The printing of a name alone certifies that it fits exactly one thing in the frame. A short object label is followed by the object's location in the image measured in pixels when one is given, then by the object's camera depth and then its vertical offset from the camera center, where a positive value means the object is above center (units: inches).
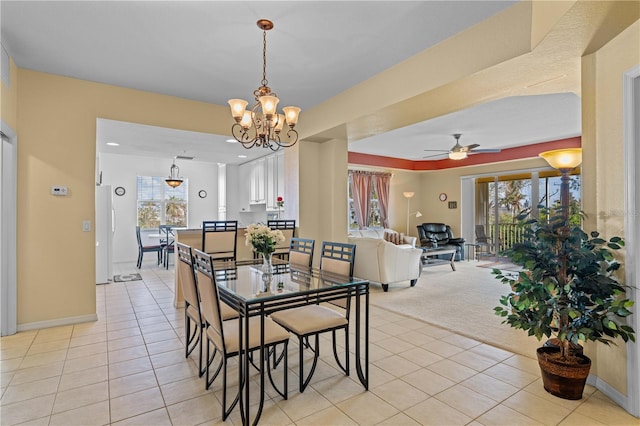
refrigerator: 216.2 -11.8
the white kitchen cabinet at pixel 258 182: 276.5 +27.6
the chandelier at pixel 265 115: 104.4 +33.5
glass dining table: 76.4 -20.1
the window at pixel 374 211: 353.7 +2.3
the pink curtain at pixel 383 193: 356.2 +21.9
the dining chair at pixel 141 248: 281.0 -30.0
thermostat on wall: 139.5 +10.2
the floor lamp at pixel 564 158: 136.8 +23.2
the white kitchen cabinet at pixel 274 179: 245.3 +26.3
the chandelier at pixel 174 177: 308.9 +37.4
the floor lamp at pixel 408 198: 357.2 +17.4
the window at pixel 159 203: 331.3 +11.3
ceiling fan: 239.3 +45.7
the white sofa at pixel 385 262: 203.5 -31.1
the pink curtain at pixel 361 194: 340.8 +19.8
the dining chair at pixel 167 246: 278.7 -27.8
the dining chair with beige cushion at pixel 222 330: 76.0 -29.8
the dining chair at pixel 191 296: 91.1 -23.8
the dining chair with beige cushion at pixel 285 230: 185.1 -9.4
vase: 101.6 -19.2
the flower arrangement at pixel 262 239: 110.9 -8.6
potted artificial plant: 80.2 -20.9
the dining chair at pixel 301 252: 126.5 -15.6
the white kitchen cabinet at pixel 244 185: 304.5 +27.9
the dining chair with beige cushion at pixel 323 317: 89.0 -29.9
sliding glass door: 285.3 +13.9
